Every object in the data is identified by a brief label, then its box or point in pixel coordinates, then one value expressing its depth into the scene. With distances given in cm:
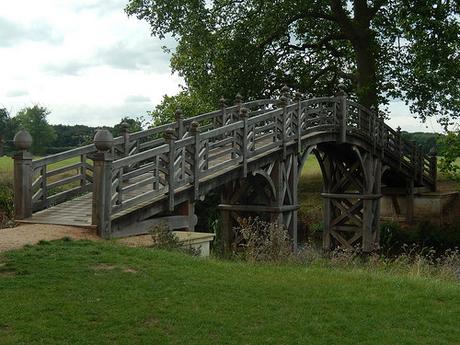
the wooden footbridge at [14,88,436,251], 1239
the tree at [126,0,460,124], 2578
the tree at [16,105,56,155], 6644
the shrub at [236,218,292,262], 1188
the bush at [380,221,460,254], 2561
